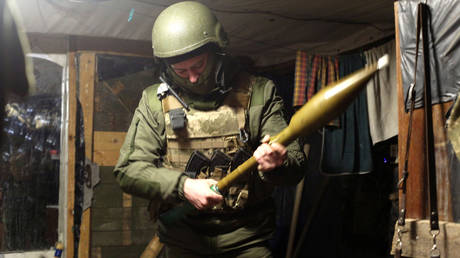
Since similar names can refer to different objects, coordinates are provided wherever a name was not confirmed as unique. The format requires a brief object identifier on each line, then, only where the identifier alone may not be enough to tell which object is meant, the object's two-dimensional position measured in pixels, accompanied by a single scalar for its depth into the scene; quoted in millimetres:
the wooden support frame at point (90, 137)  4461
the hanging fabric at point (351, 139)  4367
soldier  2615
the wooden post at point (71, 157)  4426
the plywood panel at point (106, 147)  4512
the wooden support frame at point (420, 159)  2280
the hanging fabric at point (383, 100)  4172
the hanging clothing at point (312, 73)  4457
